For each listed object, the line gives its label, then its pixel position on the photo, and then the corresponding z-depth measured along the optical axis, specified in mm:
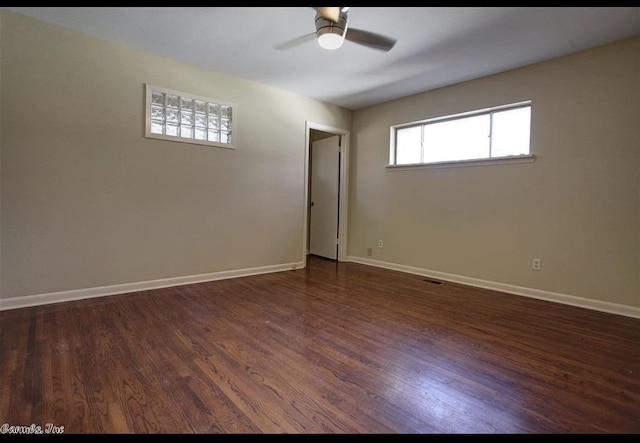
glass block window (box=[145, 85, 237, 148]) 3311
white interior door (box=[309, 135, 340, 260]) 5262
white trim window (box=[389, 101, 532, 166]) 3445
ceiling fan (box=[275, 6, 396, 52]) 2209
